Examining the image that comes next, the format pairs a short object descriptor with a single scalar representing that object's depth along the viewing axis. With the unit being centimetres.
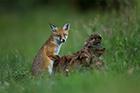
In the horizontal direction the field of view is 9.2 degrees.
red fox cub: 1634
